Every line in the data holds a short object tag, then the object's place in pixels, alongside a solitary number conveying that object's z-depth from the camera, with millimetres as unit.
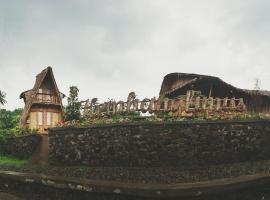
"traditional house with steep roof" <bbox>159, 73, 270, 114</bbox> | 14111
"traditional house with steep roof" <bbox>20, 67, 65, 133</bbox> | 19842
